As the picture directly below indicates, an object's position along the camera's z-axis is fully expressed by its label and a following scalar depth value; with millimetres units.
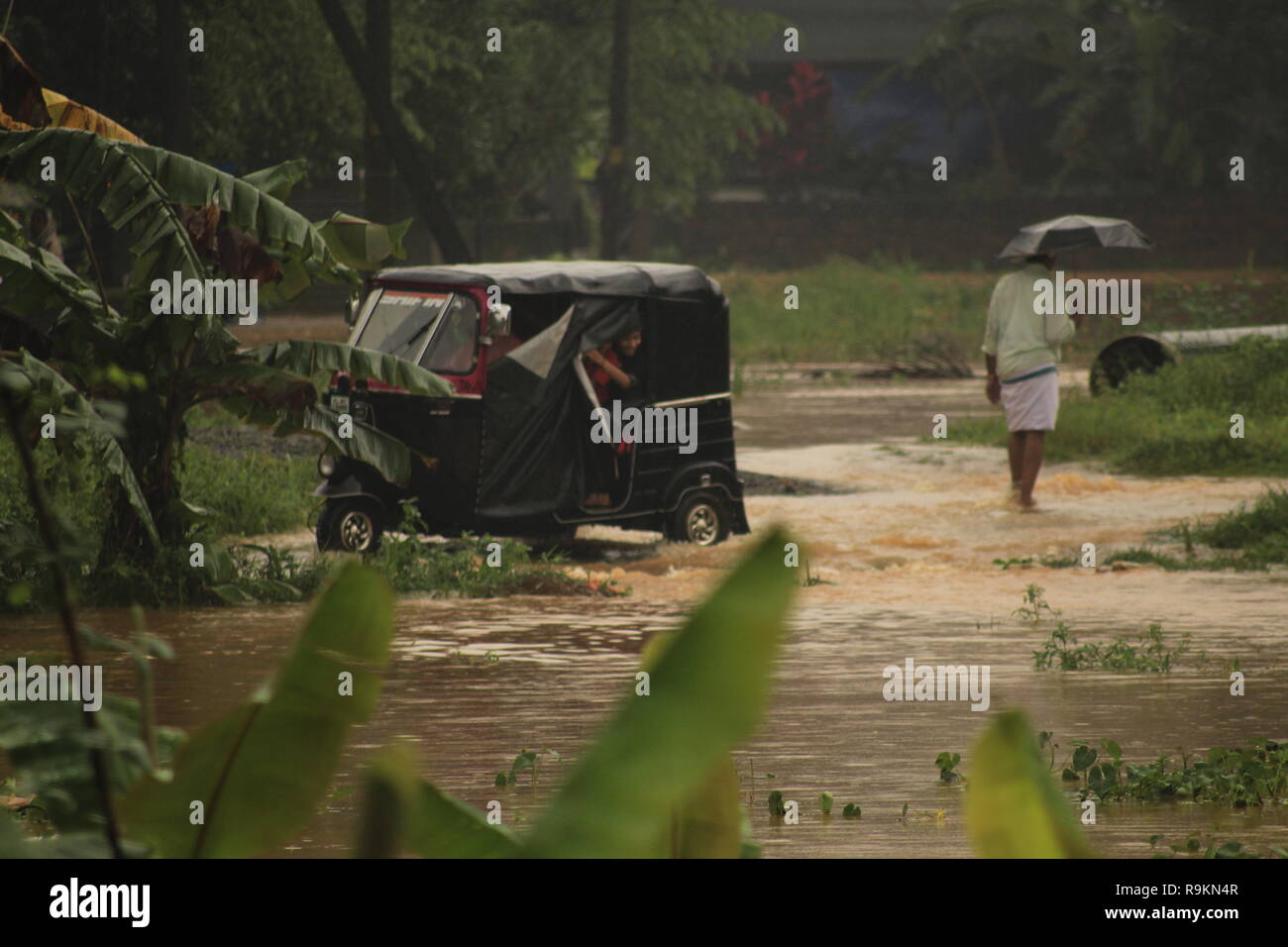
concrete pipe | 22781
